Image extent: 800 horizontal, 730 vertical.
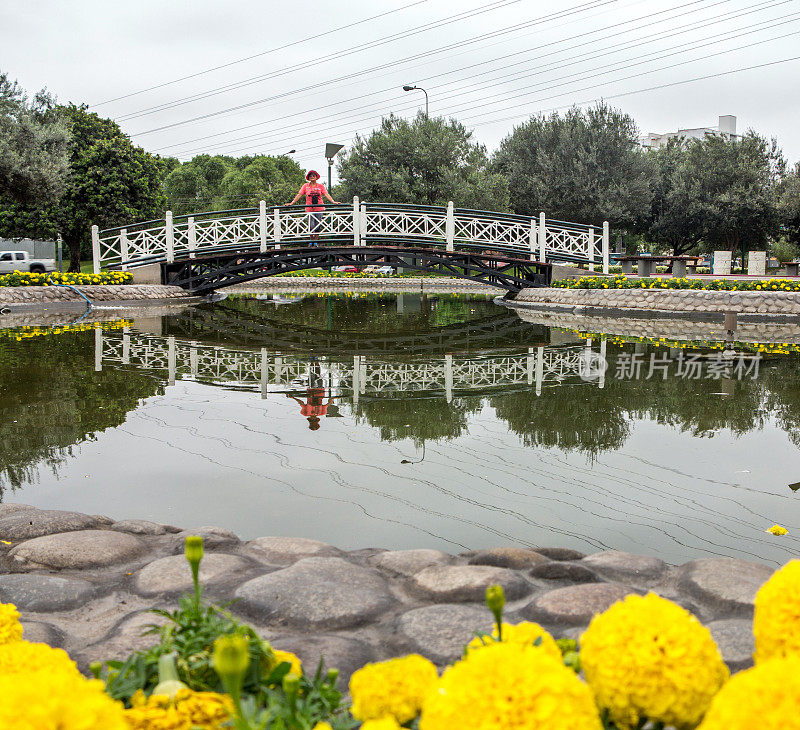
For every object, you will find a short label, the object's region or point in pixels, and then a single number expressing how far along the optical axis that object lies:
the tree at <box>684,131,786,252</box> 39.00
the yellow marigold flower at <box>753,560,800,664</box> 1.30
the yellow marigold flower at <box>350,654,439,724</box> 1.27
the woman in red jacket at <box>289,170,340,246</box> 23.13
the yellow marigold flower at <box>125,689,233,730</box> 1.19
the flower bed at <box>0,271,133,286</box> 20.88
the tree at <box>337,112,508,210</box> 41.50
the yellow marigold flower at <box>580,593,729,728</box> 1.16
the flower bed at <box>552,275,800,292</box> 17.55
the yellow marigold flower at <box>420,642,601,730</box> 0.97
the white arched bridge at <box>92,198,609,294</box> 23.25
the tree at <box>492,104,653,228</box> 38.19
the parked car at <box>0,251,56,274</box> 34.41
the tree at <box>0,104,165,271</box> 37.44
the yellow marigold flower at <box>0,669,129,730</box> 0.86
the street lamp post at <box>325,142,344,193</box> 34.97
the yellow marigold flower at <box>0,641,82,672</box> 1.25
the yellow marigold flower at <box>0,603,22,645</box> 1.53
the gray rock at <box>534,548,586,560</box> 3.49
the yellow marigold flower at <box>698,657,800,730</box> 0.86
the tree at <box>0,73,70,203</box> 23.08
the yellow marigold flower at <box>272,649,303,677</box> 1.49
